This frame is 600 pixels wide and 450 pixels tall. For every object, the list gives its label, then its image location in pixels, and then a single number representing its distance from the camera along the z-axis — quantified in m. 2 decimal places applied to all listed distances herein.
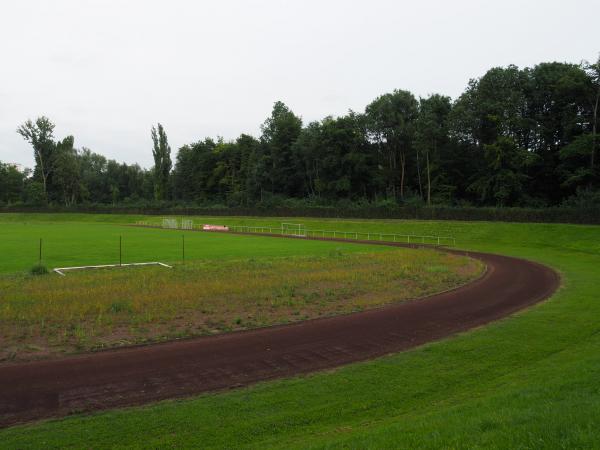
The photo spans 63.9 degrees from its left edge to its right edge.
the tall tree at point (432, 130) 77.75
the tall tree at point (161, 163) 122.44
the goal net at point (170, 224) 77.06
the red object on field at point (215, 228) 70.51
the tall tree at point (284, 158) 106.25
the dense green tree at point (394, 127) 86.31
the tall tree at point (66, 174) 120.31
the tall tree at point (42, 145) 122.12
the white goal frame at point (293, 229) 58.86
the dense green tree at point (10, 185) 127.88
